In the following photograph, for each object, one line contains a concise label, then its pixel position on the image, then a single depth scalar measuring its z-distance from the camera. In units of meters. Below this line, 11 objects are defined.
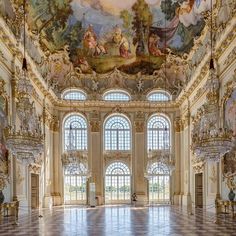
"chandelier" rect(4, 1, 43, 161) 11.82
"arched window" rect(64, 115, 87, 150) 25.65
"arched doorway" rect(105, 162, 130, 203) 25.63
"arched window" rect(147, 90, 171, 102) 26.38
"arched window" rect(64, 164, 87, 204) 25.40
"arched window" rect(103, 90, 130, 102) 26.26
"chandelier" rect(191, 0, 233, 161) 11.52
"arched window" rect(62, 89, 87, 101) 26.07
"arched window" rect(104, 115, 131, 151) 25.99
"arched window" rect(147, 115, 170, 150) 25.88
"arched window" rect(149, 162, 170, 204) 25.63
